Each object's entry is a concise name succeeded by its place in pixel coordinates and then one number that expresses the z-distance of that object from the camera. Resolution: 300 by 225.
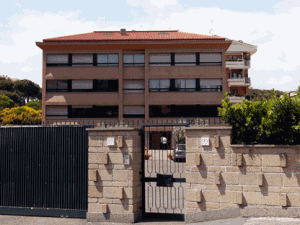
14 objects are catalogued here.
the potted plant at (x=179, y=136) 8.75
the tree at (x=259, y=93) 83.38
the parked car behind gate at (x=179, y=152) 8.20
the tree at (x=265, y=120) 7.18
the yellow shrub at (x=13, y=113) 54.70
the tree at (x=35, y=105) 72.25
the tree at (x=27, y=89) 82.31
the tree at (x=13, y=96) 77.25
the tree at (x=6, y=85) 82.00
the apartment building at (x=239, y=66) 44.38
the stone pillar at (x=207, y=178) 7.37
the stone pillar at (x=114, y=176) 7.83
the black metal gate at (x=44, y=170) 8.24
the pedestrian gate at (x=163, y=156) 7.93
